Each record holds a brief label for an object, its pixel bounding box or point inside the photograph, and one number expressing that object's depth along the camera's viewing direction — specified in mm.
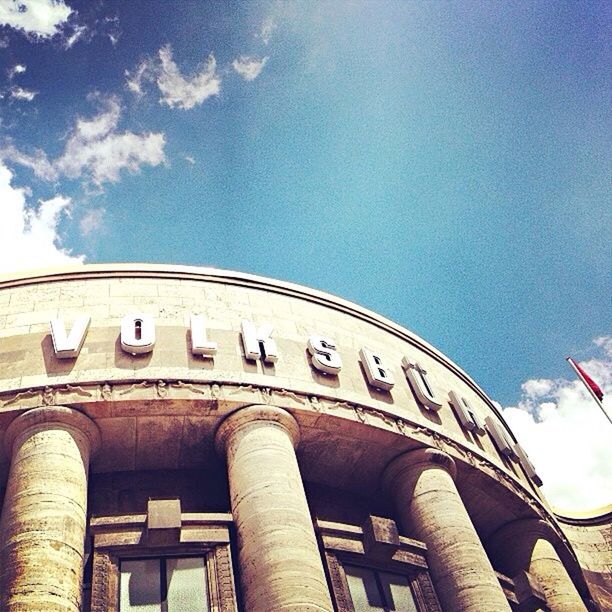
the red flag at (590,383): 22500
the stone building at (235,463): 13992
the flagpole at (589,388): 21573
